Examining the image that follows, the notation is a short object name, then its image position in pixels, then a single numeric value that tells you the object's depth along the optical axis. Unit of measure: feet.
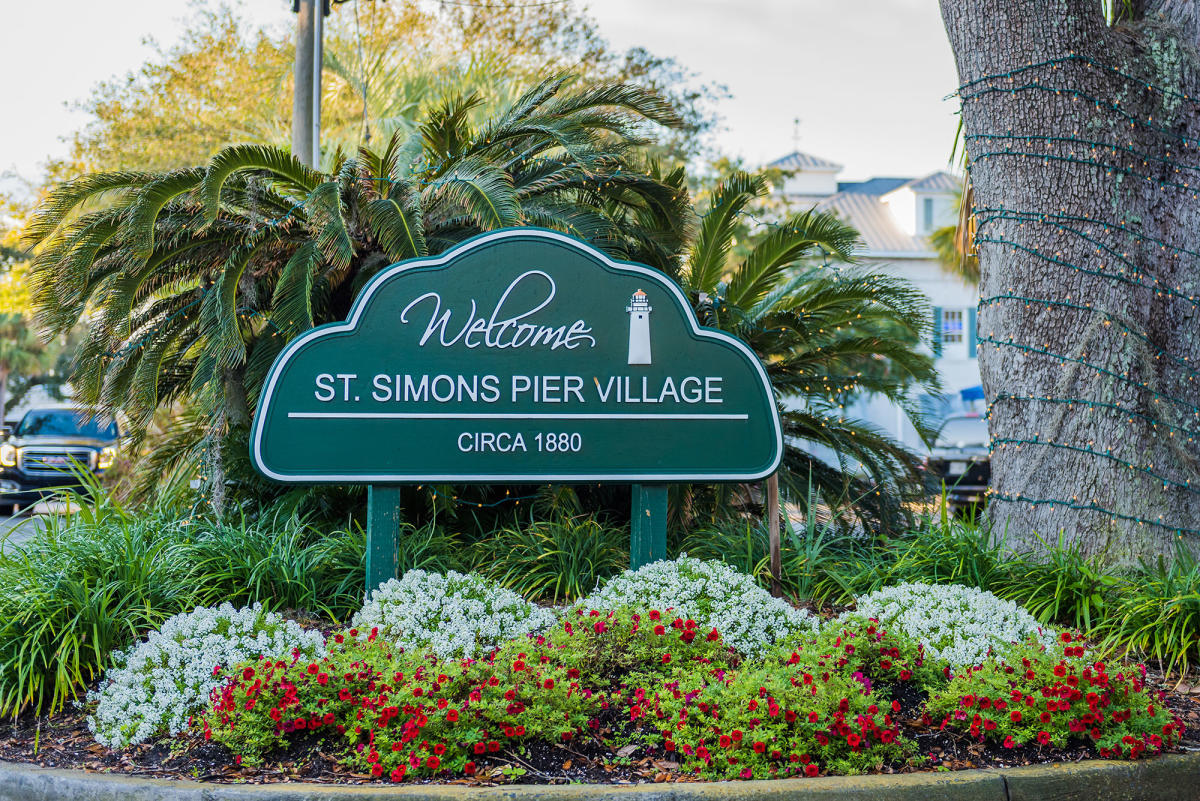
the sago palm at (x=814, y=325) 24.64
